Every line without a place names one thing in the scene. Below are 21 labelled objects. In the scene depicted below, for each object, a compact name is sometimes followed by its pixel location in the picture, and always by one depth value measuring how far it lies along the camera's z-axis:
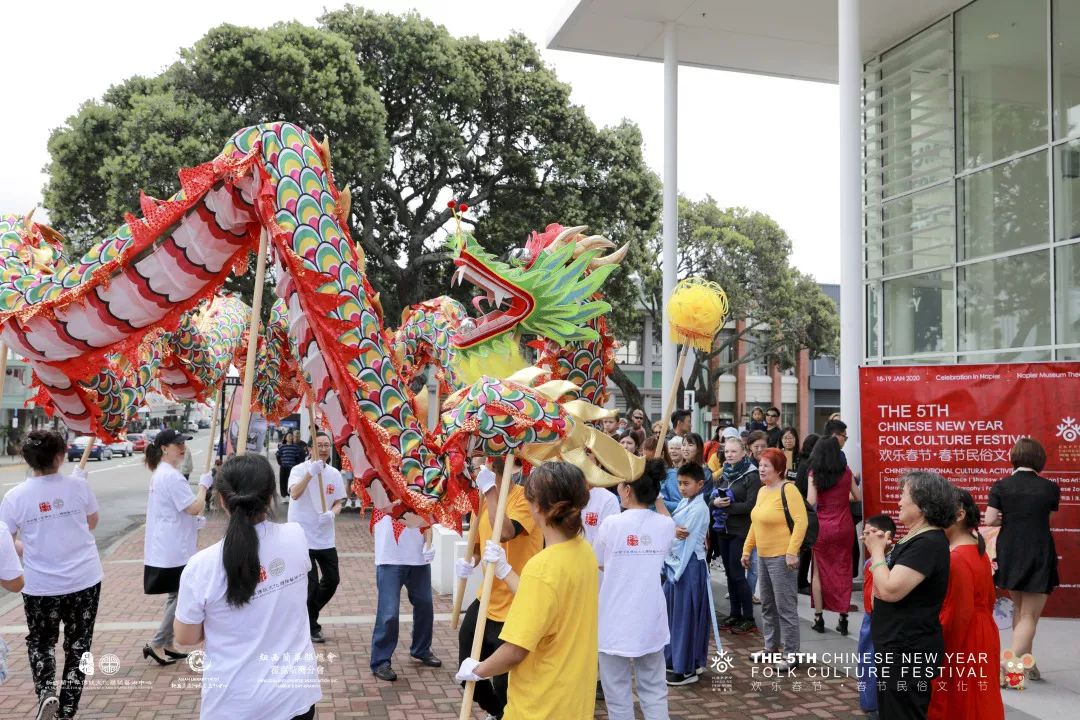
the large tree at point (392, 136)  14.79
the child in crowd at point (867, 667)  4.39
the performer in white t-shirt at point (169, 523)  5.94
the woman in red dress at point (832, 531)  7.04
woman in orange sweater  6.16
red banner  6.93
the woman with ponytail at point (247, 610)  2.88
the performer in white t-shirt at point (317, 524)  6.79
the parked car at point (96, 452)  33.56
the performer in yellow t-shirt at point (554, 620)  2.94
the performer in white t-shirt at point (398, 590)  6.02
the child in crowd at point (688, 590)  5.99
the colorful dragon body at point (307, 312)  4.05
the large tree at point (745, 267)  27.71
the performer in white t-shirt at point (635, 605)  4.27
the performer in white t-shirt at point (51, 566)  4.73
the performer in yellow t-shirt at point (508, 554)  4.36
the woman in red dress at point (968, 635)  3.81
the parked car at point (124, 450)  40.71
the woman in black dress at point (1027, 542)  5.77
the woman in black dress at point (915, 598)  3.59
